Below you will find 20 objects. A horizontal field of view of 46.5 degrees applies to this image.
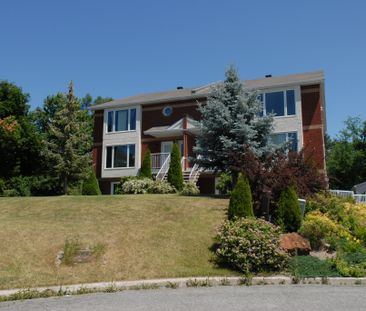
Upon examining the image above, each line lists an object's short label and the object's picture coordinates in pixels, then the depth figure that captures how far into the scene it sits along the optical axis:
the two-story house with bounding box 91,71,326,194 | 27.38
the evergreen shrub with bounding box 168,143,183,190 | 25.69
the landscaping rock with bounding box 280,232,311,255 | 11.30
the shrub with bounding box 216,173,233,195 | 23.80
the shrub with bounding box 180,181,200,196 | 22.04
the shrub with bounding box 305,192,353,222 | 14.55
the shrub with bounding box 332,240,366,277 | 10.12
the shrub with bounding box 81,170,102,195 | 26.31
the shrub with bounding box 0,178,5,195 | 37.34
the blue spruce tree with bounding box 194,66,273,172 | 19.72
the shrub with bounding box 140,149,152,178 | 28.92
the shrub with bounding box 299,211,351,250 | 12.39
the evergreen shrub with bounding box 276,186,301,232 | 13.11
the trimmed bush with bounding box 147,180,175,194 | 24.16
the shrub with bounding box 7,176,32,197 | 35.94
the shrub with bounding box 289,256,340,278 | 10.12
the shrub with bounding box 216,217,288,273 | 10.53
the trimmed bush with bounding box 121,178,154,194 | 24.59
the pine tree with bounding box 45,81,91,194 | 30.62
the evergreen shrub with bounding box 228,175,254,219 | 13.04
